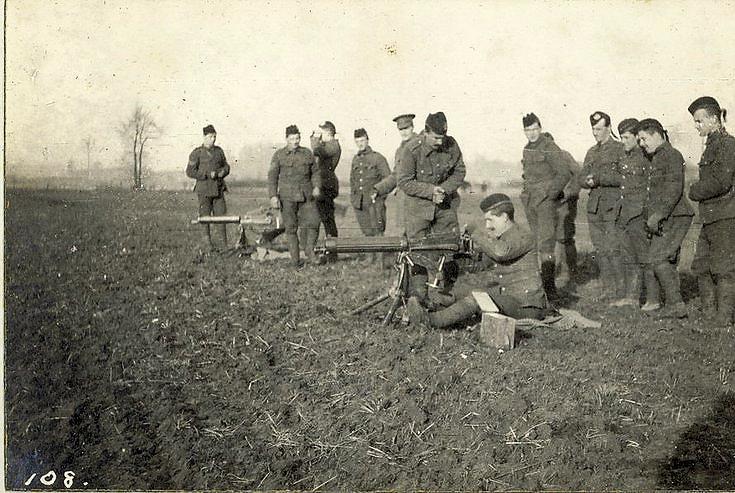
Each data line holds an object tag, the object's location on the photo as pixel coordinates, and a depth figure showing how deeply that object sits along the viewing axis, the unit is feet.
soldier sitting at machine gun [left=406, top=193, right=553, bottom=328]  17.75
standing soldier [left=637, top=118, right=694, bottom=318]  19.39
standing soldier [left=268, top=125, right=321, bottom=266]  24.49
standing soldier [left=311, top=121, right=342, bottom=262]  24.43
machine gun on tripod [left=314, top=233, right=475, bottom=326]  18.22
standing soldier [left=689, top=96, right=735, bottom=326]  17.78
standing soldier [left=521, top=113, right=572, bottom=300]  21.98
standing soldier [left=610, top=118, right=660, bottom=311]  20.51
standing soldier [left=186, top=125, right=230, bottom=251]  20.80
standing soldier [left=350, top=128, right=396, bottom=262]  25.62
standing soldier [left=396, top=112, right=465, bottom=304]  20.53
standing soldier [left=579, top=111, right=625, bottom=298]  21.22
